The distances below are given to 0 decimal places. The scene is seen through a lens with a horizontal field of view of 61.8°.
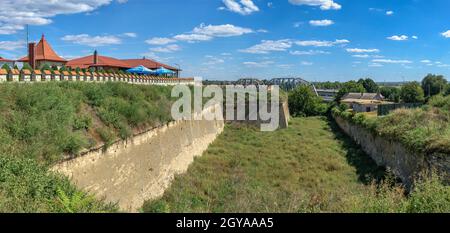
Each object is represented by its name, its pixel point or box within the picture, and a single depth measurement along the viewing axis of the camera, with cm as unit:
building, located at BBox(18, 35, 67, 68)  2700
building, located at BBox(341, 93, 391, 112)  4209
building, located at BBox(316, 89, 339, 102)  10958
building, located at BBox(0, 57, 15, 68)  2409
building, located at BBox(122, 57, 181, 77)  4222
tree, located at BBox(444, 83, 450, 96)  5562
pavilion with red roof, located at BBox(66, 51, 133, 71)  3250
